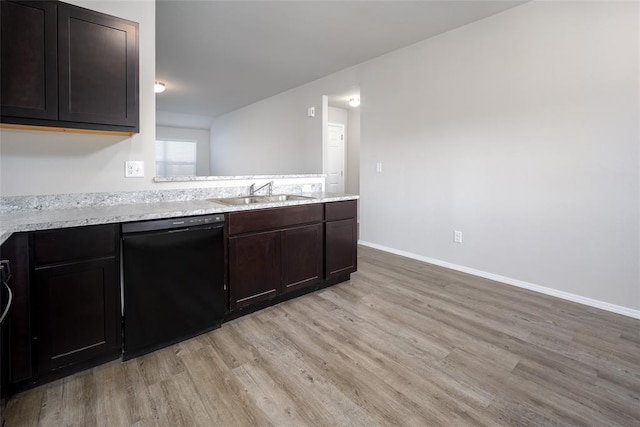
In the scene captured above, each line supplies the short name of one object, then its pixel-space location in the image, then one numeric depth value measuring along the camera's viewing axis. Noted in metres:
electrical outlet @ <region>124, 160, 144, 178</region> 2.19
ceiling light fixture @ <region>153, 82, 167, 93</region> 5.24
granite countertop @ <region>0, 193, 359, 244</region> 1.46
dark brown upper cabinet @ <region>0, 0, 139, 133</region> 1.61
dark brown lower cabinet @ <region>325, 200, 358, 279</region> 2.83
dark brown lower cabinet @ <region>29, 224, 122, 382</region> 1.50
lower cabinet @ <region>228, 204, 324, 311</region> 2.22
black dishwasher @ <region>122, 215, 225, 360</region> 1.75
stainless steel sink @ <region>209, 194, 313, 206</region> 2.58
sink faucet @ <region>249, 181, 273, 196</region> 2.84
